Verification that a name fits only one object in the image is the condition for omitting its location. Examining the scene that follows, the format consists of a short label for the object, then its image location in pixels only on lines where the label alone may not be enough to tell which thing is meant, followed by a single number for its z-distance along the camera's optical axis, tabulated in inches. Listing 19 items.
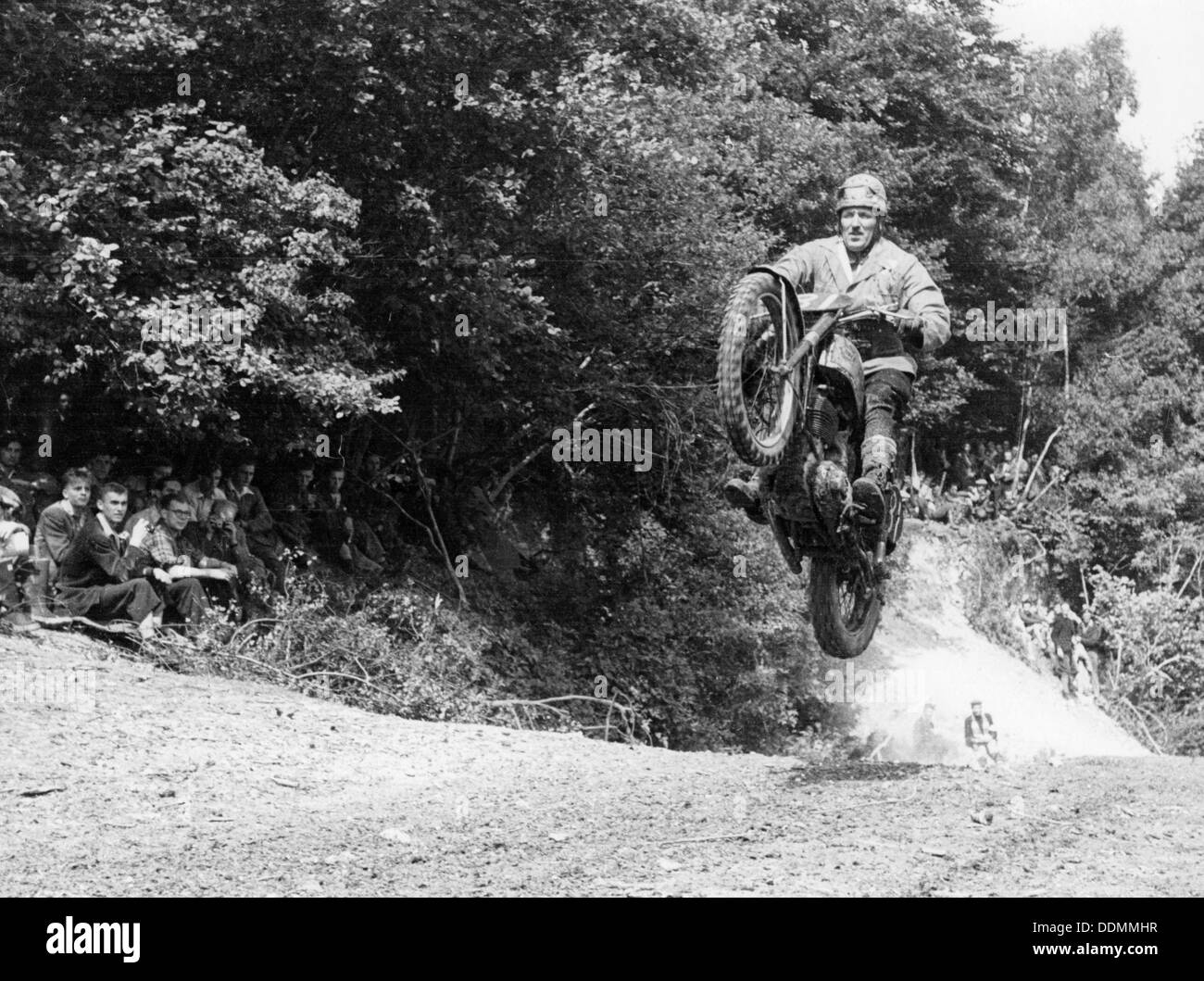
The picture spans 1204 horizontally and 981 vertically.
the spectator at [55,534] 578.6
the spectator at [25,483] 600.1
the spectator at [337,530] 761.6
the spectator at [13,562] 563.8
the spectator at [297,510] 725.9
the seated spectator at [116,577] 586.2
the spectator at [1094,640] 1293.1
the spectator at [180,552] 613.0
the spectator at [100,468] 621.6
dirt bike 378.3
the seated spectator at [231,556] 637.3
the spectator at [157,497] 609.6
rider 430.9
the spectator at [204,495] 639.1
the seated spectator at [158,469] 632.4
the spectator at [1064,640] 1219.9
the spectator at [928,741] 1089.1
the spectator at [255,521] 681.0
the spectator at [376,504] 829.1
